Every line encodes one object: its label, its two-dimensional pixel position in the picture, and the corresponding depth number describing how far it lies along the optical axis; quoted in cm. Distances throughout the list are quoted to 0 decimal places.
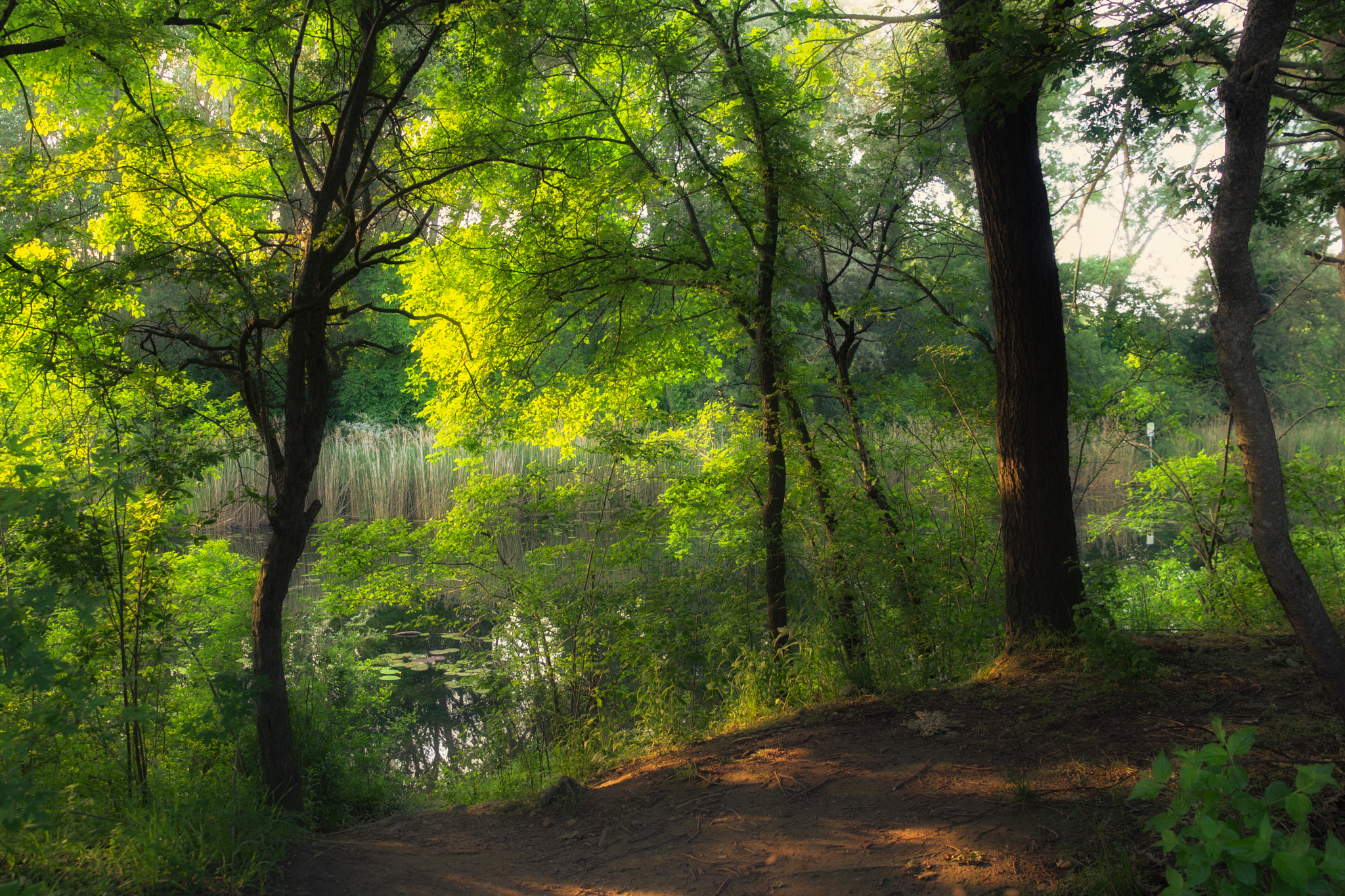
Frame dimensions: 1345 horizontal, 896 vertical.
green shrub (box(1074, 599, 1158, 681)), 419
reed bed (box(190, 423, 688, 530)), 1435
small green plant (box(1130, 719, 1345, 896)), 185
